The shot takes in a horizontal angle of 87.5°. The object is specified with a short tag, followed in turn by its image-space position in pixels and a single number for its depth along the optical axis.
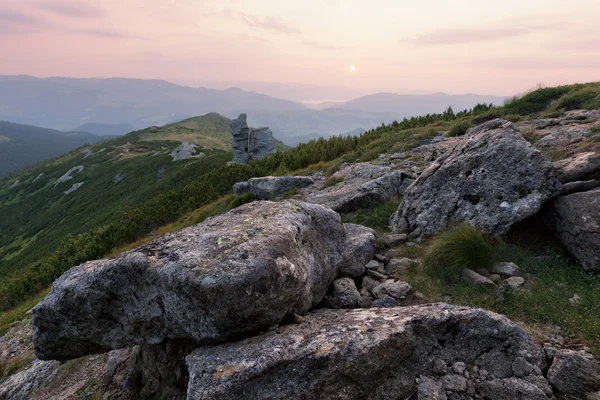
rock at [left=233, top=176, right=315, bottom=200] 18.23
